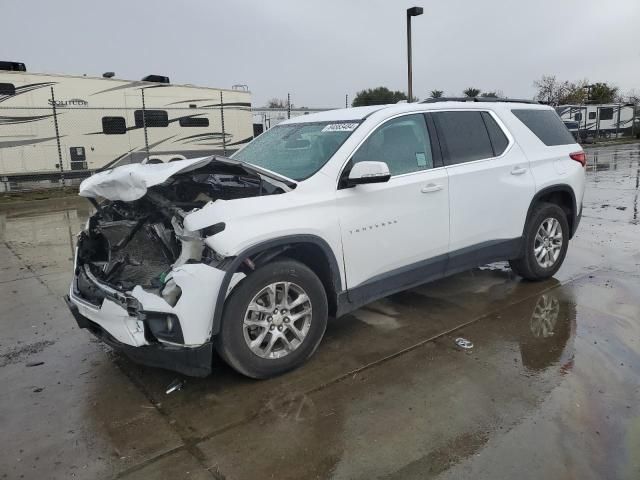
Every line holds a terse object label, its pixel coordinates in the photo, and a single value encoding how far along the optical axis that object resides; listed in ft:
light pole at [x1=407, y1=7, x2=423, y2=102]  54.39
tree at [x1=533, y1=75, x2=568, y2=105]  170.09
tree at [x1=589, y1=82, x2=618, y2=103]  173.51
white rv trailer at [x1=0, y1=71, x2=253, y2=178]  46.60
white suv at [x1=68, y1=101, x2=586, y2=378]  10.44
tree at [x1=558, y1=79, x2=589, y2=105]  166.91
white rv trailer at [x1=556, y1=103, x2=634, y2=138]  110.93
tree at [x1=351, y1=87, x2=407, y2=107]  144.99
